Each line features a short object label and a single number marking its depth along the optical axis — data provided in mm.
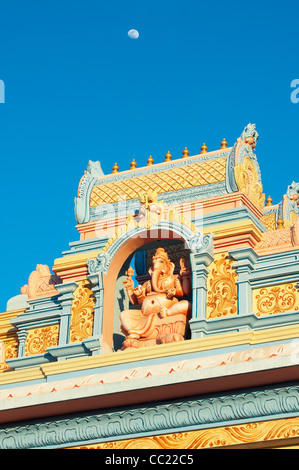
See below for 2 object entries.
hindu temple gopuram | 12102
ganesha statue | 14031
